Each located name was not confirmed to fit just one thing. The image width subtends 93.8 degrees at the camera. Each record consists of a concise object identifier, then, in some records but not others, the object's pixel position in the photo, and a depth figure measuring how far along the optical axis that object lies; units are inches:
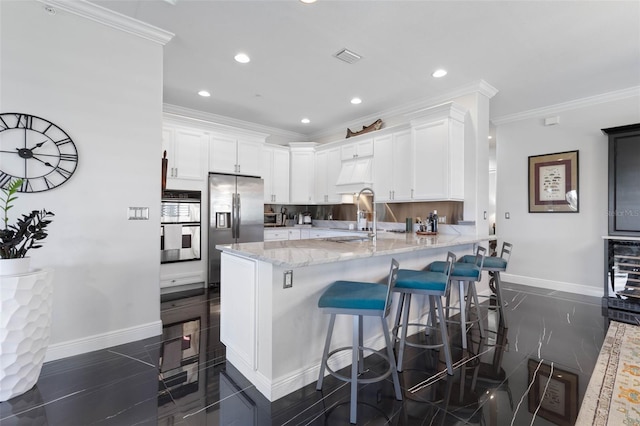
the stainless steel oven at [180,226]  169.8
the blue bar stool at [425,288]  87.8
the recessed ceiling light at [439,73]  143.5
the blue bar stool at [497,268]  124.3
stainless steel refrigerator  186.2
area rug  69.0
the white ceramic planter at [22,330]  71.9
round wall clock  88.0
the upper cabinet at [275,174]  224.8
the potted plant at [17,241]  74.4
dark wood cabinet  151.4
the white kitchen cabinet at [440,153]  155.1
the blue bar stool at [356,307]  70.3
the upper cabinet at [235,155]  193.3
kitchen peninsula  77.0
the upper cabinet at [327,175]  225.0
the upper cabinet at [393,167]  177.5
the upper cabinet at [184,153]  175.0
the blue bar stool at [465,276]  104.4
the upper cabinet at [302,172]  239.3
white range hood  199.9
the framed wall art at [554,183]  179.2
